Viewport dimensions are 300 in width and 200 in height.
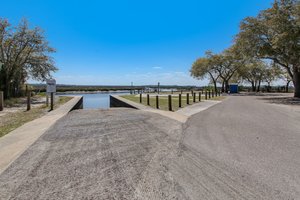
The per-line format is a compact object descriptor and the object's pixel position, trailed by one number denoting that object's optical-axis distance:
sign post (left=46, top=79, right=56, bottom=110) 9.15
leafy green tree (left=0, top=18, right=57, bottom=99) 13.18
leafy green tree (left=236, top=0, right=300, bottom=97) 12.45
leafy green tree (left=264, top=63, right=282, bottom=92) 34.38
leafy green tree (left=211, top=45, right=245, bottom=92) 29.49
